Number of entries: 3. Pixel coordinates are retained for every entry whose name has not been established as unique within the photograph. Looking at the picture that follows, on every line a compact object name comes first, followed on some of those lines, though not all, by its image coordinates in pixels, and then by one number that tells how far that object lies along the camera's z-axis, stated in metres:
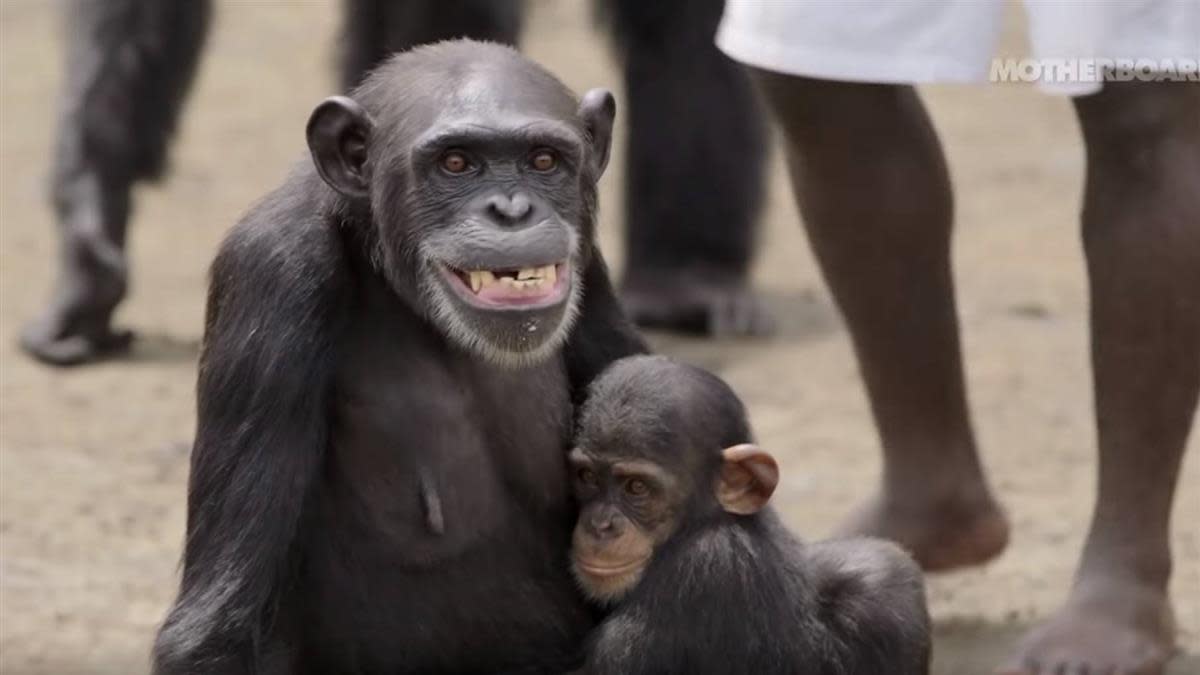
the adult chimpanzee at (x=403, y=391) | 6.38
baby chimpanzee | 6.68
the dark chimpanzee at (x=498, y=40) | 12.20
